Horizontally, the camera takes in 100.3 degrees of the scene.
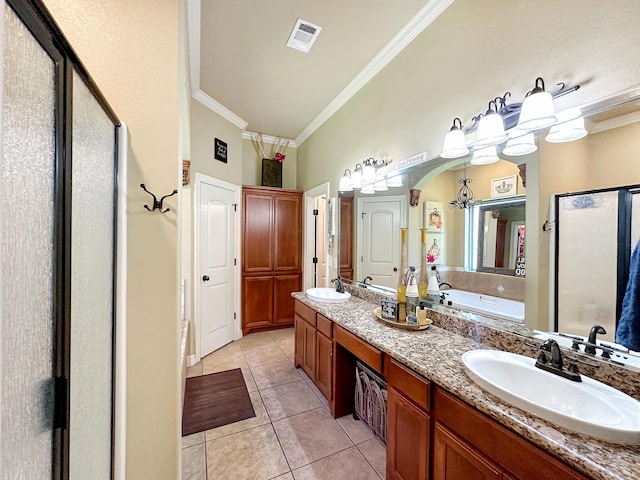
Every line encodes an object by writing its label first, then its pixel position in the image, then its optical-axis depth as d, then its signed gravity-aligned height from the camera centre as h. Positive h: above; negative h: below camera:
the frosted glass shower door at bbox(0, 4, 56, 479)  0.49 -0.05
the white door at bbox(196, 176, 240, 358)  3.04 -0.32
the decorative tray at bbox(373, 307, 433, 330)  1.66 -0.55
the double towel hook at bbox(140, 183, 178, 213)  1.22 +0.15
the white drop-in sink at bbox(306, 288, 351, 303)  2.41 -0.56
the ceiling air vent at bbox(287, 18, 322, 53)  2.00 +1.59
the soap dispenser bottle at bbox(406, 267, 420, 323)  1.84 -0.40
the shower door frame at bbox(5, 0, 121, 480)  0.66 +0.01
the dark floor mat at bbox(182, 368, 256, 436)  2.04 -1.41
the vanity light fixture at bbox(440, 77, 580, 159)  1.20 +0.60
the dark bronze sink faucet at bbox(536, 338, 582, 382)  1.02 -0.50
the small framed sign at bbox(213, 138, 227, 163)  3.21 +1.06
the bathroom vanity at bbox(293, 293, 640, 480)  0.75 -0.64
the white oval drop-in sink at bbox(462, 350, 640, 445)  0.77 -0.55
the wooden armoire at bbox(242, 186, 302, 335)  3.76 -0.27
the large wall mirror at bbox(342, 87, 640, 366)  1.07 +0.25
